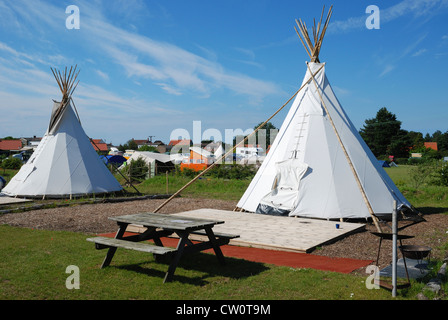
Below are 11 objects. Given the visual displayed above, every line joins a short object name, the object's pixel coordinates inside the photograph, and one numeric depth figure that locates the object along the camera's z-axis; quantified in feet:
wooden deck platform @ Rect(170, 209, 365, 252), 23.96
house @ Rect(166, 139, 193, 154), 134.97
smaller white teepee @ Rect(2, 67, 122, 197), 47.47
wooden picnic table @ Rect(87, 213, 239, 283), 16.56
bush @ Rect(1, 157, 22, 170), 91.12
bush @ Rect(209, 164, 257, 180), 74.18
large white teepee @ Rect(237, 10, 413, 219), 33.01
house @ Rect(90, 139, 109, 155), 228.55
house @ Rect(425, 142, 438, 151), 215.80
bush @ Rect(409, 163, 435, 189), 55.36
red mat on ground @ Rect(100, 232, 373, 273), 19.65
